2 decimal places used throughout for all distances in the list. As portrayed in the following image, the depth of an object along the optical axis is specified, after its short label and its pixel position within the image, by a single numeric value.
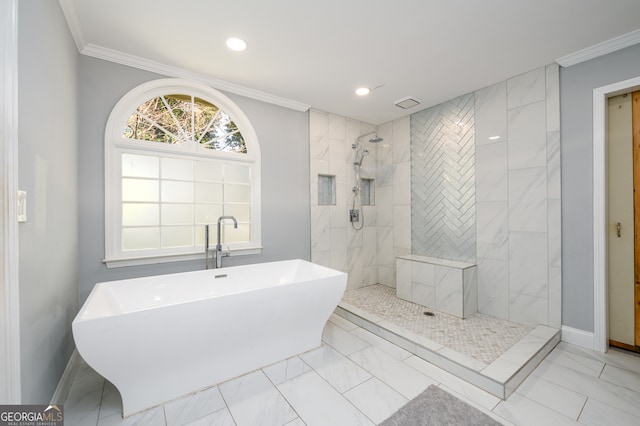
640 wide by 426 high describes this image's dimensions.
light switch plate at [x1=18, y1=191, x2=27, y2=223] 1.09
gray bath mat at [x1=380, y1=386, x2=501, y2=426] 1.46
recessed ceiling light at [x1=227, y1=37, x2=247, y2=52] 2.04
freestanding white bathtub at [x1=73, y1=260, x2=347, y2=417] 1.39
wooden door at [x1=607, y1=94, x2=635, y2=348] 2.16
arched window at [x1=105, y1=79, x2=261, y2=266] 2.25
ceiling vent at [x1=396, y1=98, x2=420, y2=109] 3.16
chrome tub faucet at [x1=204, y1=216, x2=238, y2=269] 2.54
